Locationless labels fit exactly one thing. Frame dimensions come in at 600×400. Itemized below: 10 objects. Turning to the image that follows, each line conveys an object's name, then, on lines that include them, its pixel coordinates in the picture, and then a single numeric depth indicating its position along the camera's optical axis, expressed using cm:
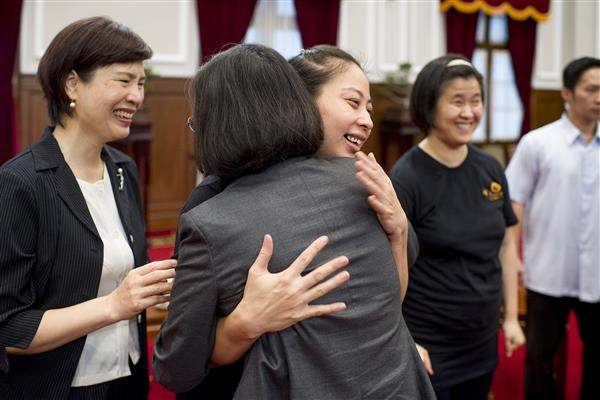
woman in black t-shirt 214
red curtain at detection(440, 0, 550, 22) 883
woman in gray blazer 114
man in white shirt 288
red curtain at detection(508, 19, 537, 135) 965
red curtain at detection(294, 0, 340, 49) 776
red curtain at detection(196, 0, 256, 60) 709
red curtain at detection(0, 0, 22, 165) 596
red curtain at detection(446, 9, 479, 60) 895
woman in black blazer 146
